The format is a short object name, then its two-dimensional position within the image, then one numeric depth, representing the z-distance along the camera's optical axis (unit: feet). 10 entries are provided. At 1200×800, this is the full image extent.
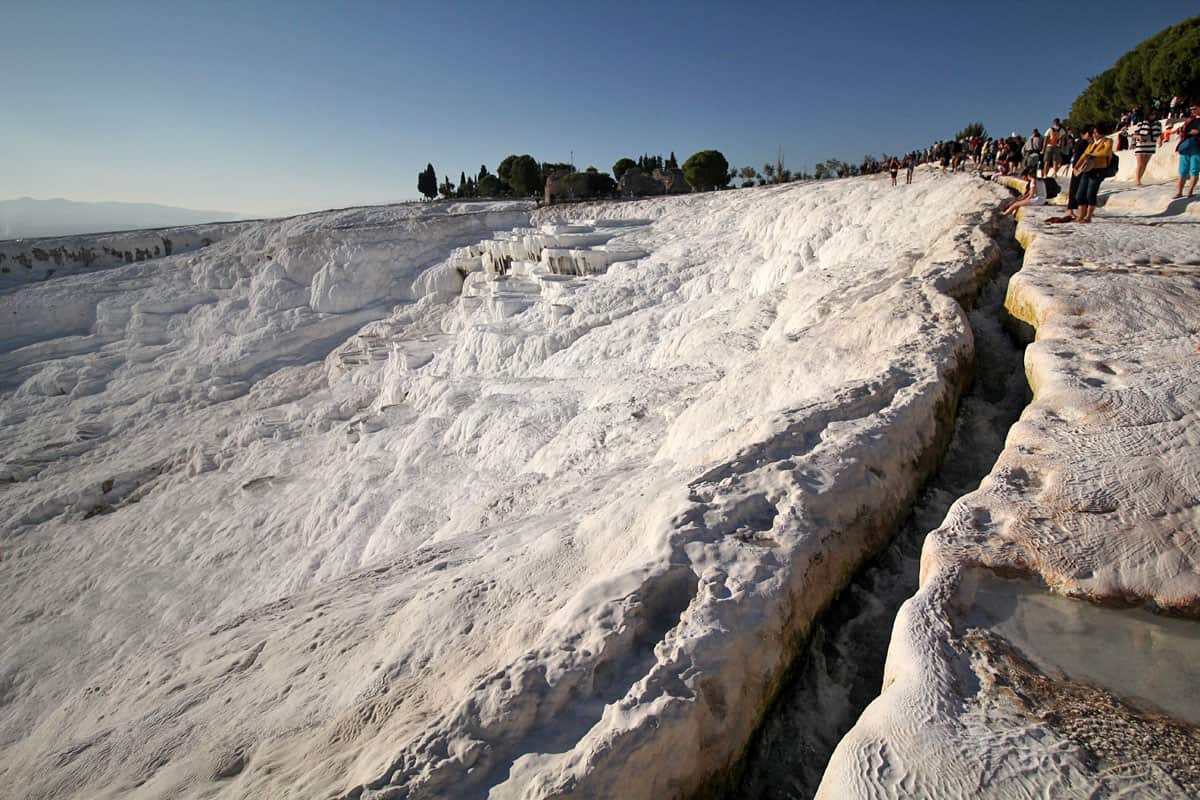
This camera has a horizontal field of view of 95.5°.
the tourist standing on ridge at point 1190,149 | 21.90
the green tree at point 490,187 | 153.28
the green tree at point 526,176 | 136.56
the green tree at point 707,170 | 115.75
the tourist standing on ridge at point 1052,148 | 31.89
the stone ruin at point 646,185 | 115.75
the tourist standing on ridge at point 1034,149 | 27.12
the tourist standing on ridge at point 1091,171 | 20.65
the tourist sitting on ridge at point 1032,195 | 26.66
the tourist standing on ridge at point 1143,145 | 27.99
